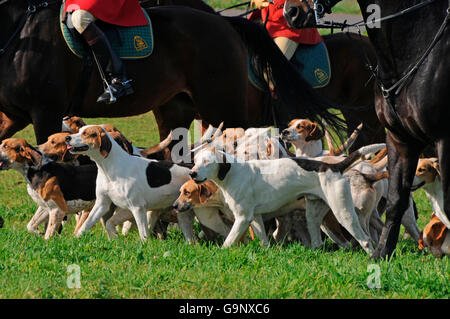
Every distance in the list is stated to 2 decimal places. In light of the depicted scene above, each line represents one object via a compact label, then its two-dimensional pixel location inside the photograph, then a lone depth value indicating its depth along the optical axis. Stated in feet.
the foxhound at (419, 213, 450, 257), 42.73
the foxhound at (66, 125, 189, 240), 45.21
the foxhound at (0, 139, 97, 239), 47.06
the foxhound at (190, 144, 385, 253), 42.68
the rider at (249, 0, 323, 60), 62.59
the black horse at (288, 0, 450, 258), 35.47
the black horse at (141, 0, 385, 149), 66.33
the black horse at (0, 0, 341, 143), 48.85
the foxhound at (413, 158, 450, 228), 45.47
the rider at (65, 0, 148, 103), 48.60
